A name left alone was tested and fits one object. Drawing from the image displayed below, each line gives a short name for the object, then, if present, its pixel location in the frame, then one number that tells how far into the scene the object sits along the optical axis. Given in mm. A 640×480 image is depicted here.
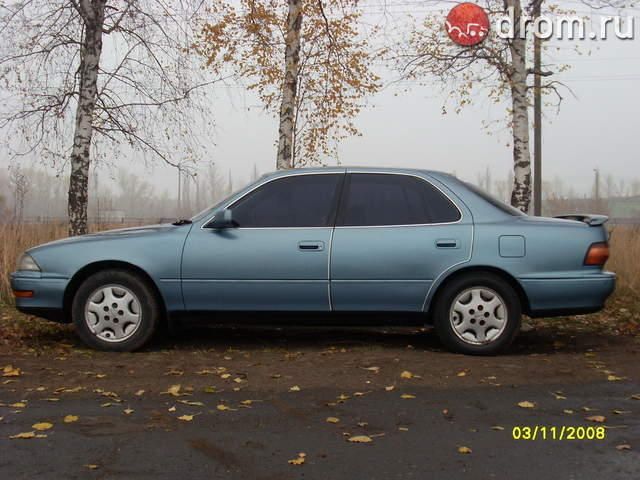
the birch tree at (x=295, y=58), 12828
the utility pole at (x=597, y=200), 47281
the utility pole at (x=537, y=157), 26484
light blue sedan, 6184
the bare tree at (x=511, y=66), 13844
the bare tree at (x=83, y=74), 13711
